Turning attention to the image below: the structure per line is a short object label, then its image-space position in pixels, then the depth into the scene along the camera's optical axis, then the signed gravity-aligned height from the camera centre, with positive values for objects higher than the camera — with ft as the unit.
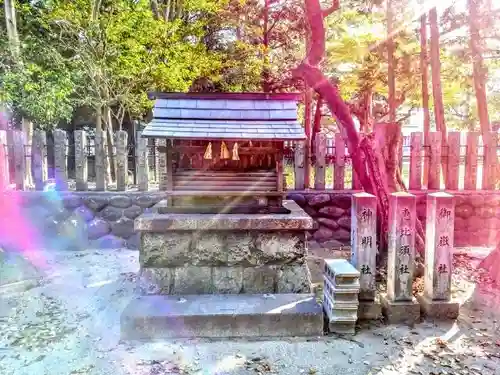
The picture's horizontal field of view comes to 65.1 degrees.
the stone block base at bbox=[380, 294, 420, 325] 16.12 -6.13
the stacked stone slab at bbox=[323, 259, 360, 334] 15.21 -5.35
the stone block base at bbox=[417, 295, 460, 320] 16.20 -6.06
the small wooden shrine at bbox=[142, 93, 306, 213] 18.04 +0.43
